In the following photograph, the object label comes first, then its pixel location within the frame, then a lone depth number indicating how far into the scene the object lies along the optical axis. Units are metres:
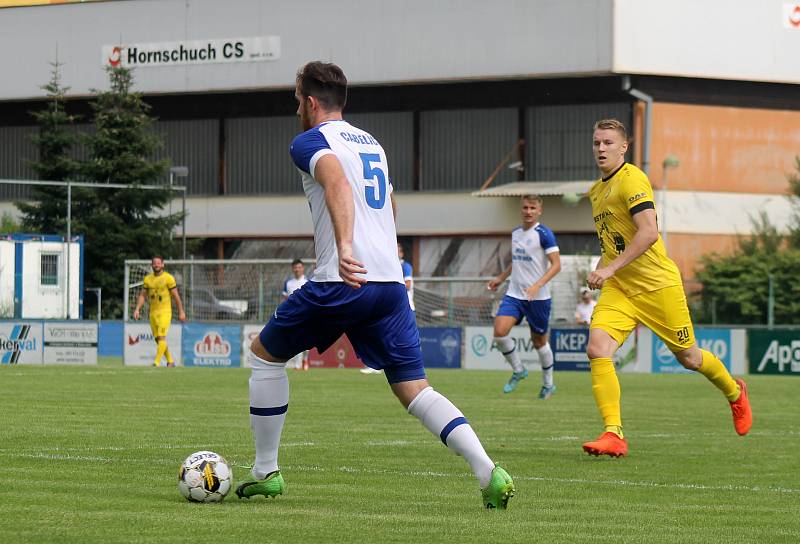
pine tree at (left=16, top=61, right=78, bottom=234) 49.62
